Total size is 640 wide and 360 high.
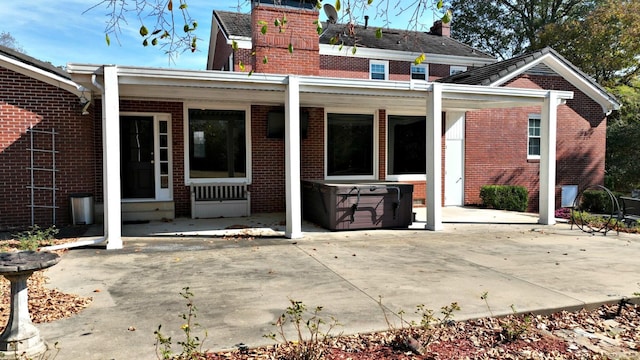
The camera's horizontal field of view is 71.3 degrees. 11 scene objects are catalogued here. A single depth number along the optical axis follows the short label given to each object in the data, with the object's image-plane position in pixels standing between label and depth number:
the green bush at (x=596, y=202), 15.23
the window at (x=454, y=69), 17.47
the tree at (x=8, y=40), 37.16
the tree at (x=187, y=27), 3.57
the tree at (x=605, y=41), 21.50
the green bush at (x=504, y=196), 13.45
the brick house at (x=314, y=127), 8.31
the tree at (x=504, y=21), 30.06
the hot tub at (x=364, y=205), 9.16
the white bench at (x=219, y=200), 10.95
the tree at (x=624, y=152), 19.56
